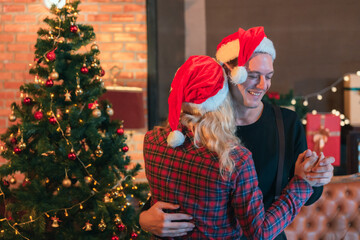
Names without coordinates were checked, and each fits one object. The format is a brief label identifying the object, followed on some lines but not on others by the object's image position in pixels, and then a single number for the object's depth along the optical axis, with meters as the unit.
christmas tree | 2.72
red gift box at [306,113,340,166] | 4.65
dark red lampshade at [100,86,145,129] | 3.85
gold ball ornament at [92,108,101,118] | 2.75
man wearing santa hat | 1.62
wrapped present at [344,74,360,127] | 4.70
